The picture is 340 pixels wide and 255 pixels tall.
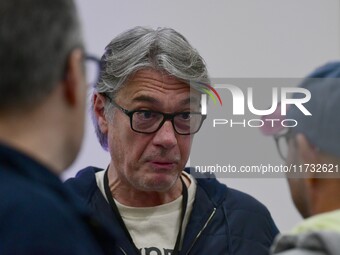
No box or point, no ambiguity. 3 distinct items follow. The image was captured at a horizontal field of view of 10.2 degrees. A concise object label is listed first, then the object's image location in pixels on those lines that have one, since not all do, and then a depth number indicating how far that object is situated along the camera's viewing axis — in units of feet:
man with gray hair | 8.97
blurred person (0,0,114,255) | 7.02
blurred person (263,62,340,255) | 7.60
